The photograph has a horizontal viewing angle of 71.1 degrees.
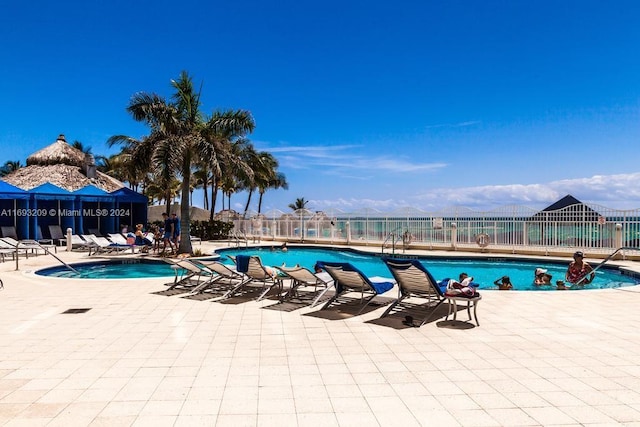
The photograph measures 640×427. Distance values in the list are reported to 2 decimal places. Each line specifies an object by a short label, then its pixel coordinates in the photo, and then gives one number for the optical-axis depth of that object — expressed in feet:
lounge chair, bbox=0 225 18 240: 61.26
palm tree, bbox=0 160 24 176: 161.27
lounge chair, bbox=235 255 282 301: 25.21
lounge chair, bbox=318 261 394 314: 21.53
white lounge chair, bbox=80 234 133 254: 52.54
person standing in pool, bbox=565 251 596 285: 31.96
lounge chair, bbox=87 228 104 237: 68.77
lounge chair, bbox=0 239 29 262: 44.47
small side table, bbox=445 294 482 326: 18.84
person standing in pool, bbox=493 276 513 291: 31.56
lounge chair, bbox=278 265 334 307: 23.38
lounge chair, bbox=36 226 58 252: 61.65
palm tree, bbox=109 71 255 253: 47.03
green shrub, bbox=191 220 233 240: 79.01
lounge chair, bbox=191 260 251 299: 26.11
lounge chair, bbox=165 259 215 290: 28.14
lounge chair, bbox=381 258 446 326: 19.76
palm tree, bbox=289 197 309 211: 194.42
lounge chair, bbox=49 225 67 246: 63.87
